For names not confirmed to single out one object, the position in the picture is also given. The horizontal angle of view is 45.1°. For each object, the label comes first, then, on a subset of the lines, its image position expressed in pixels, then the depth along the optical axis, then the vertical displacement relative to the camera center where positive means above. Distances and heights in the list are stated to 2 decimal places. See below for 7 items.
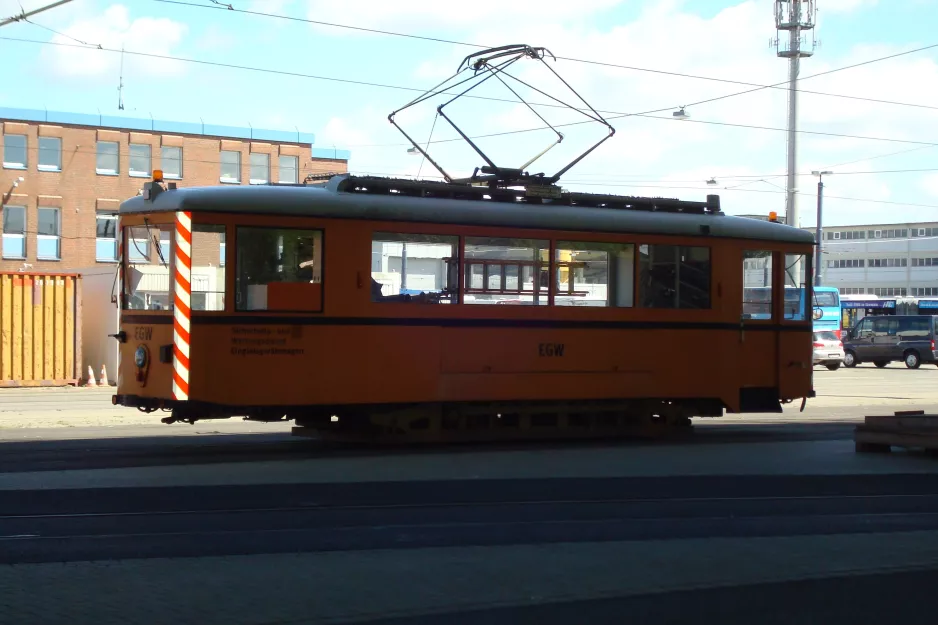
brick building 47.84 +5.36
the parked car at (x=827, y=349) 40.84 -1.63
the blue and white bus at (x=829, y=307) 48.41 -0.12
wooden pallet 13.27 -1.51
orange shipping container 25.64 -0.85
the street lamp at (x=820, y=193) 52.79 +5.22
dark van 43.38 -1.40
